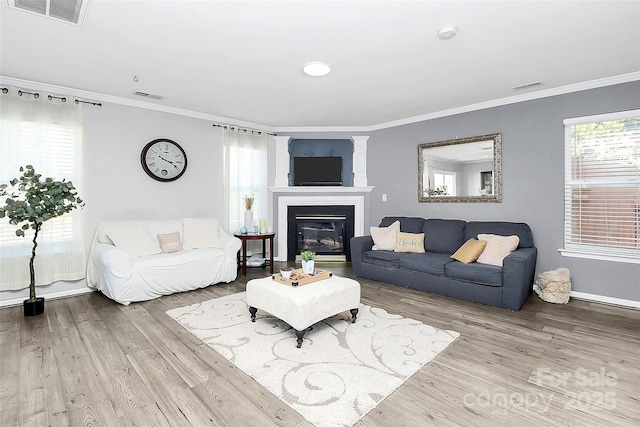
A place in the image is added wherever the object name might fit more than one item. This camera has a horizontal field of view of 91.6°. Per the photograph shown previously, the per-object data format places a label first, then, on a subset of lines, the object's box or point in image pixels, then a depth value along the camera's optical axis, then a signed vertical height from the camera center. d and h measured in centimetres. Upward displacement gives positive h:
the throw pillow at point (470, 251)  370 -49
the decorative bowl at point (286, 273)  292 -59
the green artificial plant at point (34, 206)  304 +7
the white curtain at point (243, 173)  514 +67
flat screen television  568 +73
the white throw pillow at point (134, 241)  371 -35
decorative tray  284 -63
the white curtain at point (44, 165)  338 +55
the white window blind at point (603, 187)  338 +26
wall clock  438 +76
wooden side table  477 -43
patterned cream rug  185 -108
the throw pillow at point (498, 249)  358 -45
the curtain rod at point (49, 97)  332 +134
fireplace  574 -37
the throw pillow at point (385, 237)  461 -39
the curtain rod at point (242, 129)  505 +140
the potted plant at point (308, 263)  307 -51
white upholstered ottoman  249 -76
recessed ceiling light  305 +144
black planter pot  312 -96
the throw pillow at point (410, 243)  440 -46
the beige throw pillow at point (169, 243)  405 -41
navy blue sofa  329 -67
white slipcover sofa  346 -56
